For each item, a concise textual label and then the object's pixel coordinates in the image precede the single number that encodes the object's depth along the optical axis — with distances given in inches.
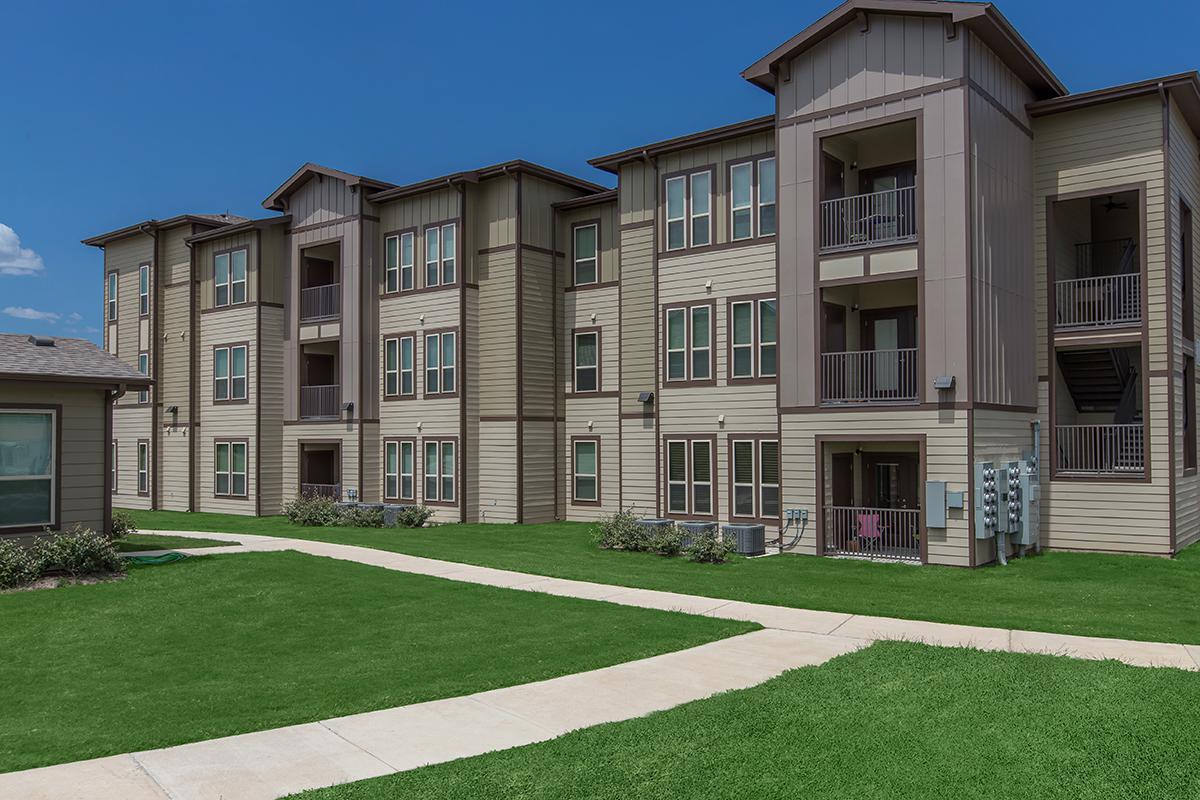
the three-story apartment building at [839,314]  768.3
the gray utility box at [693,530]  824.6
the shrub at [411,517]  1088.2
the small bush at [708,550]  768.3
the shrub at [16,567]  578.2
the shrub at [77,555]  603.5
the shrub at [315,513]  1111.6
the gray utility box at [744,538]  834.2
